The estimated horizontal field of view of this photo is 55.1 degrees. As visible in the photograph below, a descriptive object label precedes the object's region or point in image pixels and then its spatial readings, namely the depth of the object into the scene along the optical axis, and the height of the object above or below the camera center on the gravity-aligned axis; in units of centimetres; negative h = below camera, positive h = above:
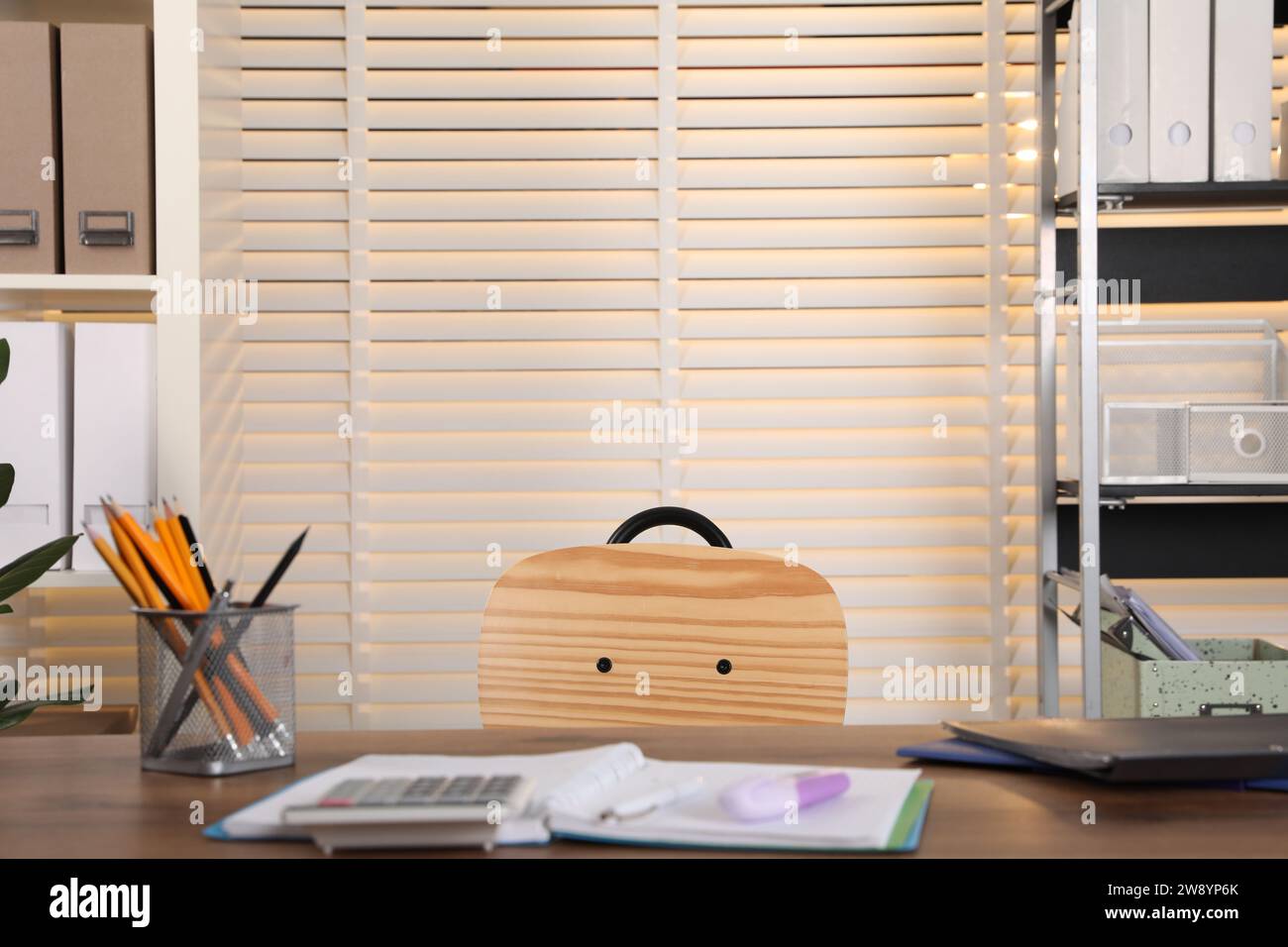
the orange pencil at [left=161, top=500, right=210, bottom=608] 91 -8
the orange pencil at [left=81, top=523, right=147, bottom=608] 89 -8
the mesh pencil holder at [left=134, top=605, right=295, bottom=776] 86 -17
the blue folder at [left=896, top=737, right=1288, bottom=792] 86 -21
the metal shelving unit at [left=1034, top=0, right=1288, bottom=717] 202 +2
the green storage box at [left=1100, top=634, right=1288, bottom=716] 188 -36
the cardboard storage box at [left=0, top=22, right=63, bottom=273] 178 +45
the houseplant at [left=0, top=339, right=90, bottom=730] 160 -15
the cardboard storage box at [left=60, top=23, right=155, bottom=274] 180 +46
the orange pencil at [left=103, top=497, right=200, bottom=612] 88 -7
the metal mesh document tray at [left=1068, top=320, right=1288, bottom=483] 208 +8
